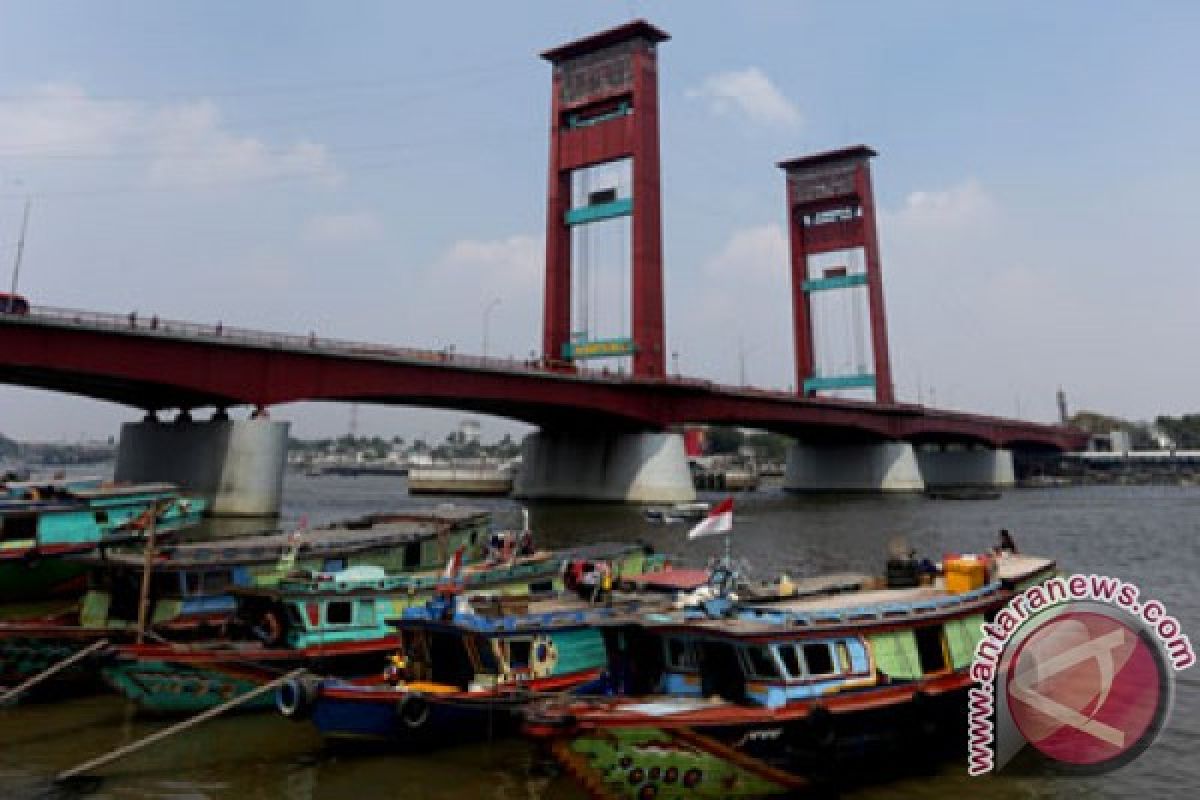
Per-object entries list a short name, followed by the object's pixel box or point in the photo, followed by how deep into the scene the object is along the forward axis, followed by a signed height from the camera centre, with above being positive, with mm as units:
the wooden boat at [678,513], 59381 +1662
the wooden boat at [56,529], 27812 +349
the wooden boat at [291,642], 15773 -2024
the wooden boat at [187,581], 16938 -955
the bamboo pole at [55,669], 14750 -2344
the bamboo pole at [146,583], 17156 -886
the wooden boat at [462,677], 13883 -2331
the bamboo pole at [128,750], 12891 -3123
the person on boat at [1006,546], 22819 -252
